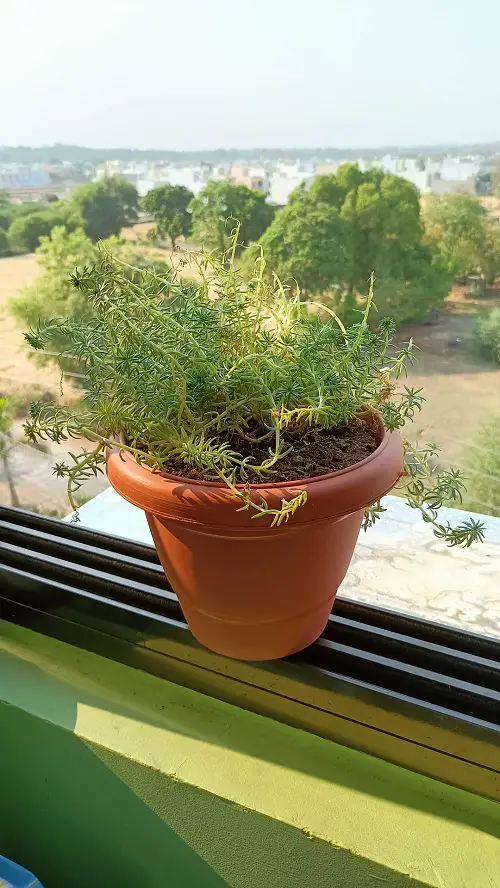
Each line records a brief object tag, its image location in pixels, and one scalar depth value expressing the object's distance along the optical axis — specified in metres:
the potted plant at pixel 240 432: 0.61
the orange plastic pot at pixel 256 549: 0.59
